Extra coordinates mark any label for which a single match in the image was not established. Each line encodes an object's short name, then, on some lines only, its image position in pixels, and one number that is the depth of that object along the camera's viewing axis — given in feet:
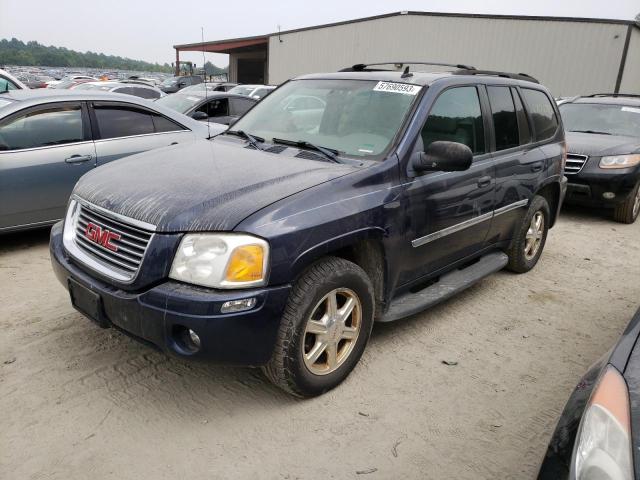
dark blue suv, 8.04
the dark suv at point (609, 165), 23.34
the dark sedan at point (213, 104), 29.32
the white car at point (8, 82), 27.20
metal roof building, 68.80
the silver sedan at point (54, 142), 15.61
